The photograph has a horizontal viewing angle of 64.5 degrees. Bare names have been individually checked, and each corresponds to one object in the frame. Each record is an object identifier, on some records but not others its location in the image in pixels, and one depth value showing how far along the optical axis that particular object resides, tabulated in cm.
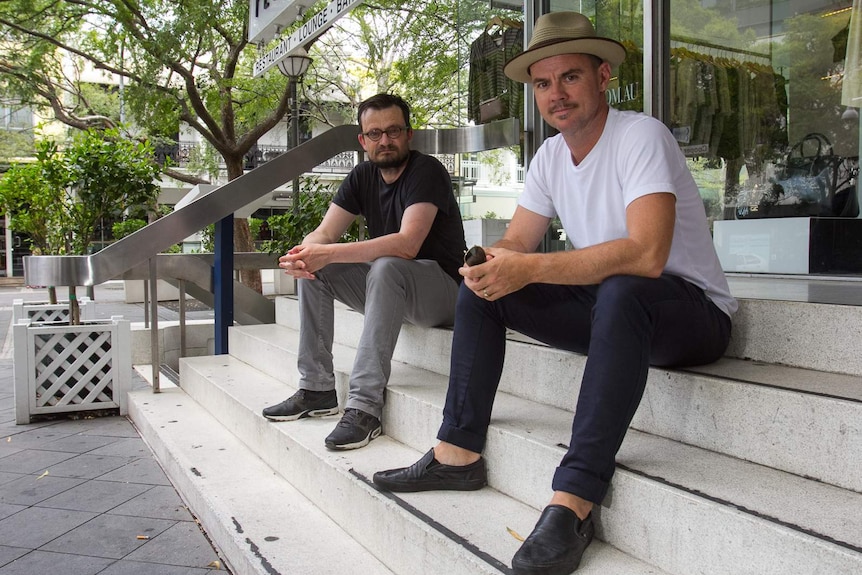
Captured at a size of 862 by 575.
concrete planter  477
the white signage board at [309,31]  416
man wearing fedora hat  164
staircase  148
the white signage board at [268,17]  447
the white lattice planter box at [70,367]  419
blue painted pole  457
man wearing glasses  261
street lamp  866
